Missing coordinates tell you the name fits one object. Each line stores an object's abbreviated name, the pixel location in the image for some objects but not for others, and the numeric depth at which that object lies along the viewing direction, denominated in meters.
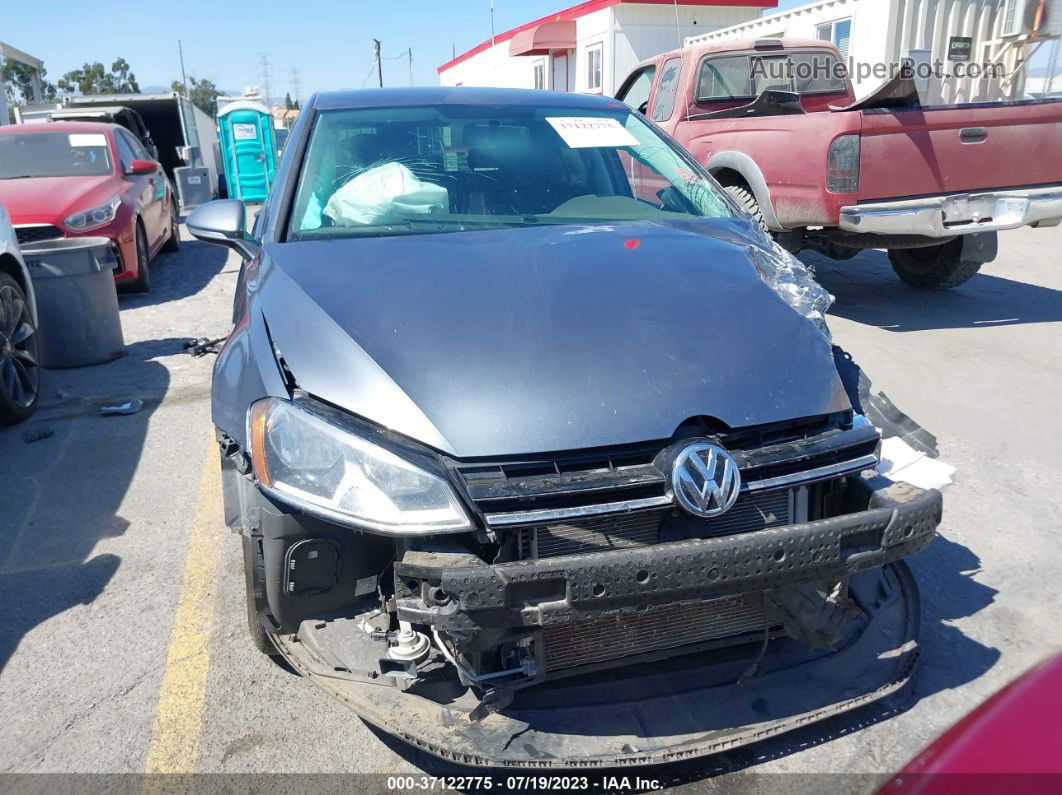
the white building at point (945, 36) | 12.43
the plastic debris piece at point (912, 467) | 3.98
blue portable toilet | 16.55
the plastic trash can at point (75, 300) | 5.94
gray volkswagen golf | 1.98
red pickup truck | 5.89
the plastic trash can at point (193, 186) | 15.76
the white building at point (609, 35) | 19.36
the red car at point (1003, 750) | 1.30
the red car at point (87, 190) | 7.51
